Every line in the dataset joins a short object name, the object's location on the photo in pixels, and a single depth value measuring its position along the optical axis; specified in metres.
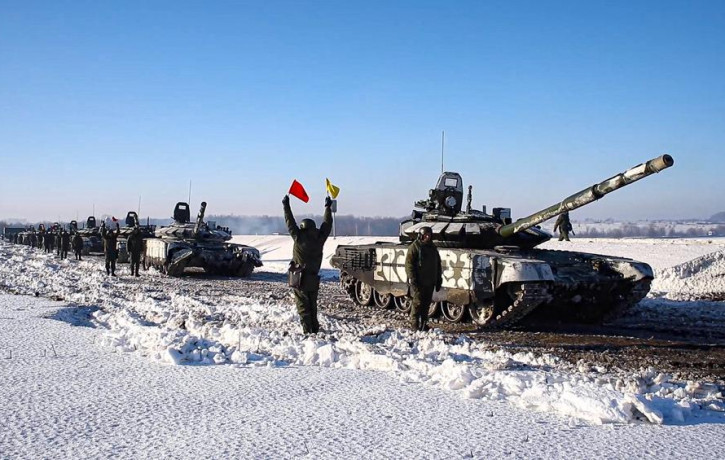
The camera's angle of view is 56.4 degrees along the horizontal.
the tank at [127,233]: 29.16
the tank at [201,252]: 22.30
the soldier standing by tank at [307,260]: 9.16
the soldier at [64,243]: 35.03
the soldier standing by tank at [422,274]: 9.99
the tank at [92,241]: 38.84
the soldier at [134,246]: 22.81
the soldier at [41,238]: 47.41
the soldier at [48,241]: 45.09
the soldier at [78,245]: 33.09
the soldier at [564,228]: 25.77
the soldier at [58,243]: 37.16
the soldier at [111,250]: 22.50
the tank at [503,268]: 10.85
